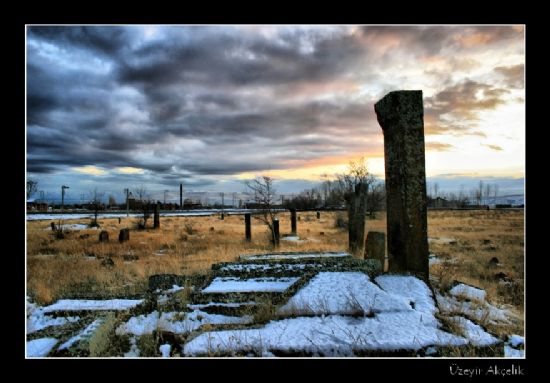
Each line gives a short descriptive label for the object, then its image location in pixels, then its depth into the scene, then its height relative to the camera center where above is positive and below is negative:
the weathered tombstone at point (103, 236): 14.62 -1.79
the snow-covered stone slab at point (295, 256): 7.19 -1.34
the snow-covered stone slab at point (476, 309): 4.71 -1.69
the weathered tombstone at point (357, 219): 10.98 -0.83
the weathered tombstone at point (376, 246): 7.09 -1.08
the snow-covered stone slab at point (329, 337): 2.97 -1.29
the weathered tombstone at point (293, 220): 17.88 -1.43
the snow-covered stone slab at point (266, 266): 5.87 -1.27
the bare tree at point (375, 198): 29.73 -0.48
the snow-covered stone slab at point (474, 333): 3.20 -1.38
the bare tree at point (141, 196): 38.25 -0.26
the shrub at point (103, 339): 3.07 -1.34
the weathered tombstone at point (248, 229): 15.20 -1.60
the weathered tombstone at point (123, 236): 14.36 -1.74
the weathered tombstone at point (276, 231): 13.35 -1.46
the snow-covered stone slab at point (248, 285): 4.73 -1.30
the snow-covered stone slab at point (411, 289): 4.11 -1.28
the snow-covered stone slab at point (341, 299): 3.74 -1.20
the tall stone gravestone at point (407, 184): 5.47 +0.13
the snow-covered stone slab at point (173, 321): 3.55 -1.38
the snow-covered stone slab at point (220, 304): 4.24 -1.36
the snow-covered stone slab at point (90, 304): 4.33 -1.41
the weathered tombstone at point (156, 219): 20.71 -1.52
